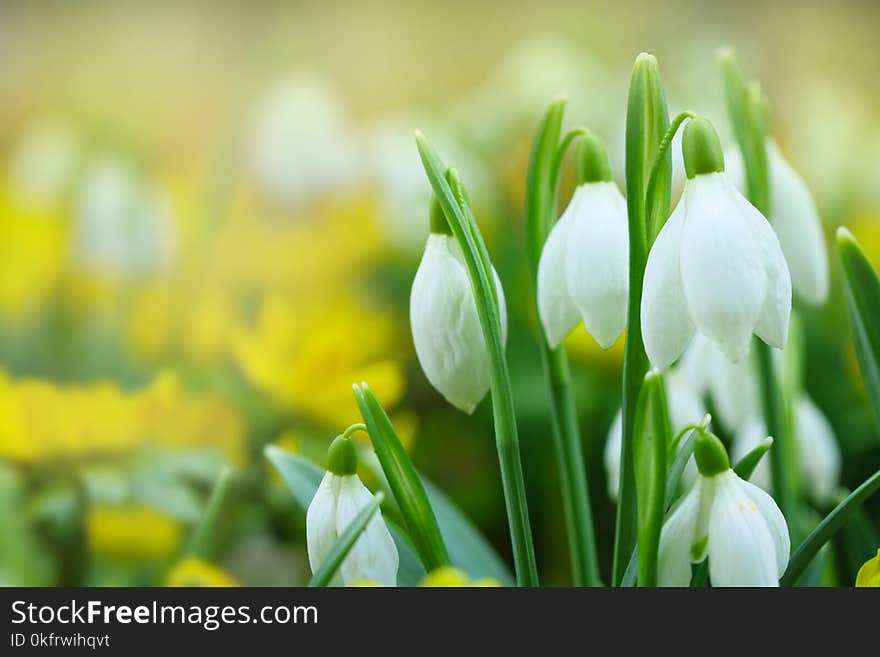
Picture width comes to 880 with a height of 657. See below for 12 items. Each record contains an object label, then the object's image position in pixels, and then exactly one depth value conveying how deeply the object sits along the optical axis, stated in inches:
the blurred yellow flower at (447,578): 16.4
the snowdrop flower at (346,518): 16.6
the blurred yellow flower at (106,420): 20.0
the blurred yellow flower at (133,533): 20.1
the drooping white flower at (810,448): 19.2
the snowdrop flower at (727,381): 19.0
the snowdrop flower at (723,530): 16.2
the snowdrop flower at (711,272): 16.0
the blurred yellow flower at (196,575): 17.1
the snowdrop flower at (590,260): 16.6
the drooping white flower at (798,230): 17.6
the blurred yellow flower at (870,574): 17.0
